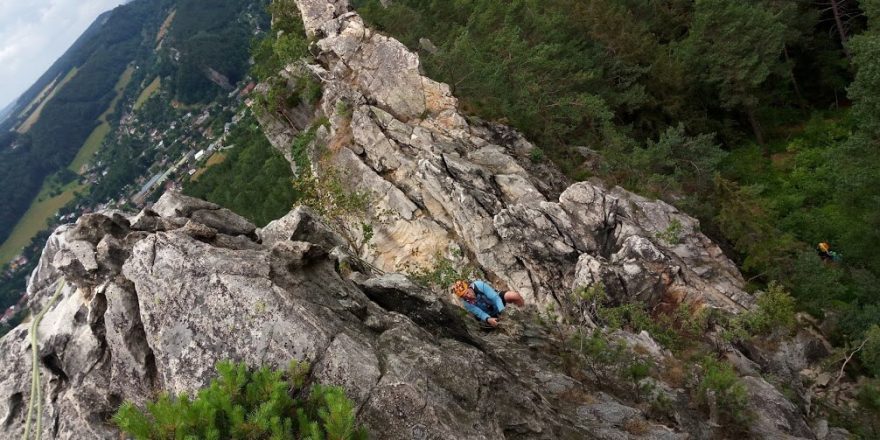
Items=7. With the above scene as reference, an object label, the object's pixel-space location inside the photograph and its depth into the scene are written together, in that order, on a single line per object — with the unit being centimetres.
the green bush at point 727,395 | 1429
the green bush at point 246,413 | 728
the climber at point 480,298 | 1725
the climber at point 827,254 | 3165
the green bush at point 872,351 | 2185
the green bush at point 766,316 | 2219
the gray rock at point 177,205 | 1534
